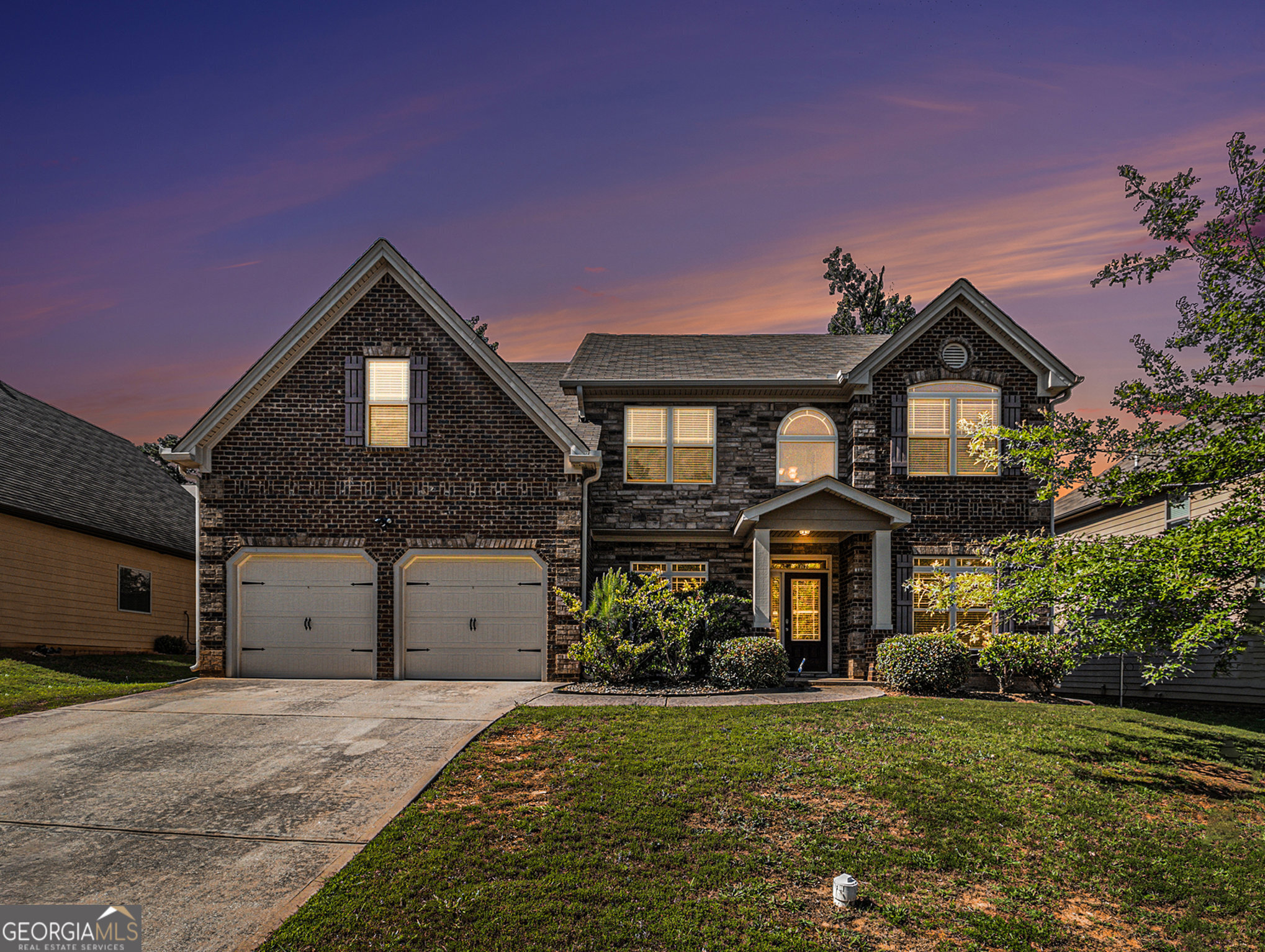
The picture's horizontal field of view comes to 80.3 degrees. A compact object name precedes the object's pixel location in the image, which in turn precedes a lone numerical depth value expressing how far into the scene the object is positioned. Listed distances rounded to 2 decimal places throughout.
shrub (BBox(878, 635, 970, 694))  13.52
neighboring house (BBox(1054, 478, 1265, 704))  14.66
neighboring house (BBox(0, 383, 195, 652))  17.11
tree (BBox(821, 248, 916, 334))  37.69
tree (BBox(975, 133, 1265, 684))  8.80
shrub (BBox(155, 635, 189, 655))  21.47
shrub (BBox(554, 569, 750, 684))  13.13
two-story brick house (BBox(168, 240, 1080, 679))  14.21
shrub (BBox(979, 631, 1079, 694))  11.77
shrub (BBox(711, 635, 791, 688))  13.03
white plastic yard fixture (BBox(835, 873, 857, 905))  5.71
